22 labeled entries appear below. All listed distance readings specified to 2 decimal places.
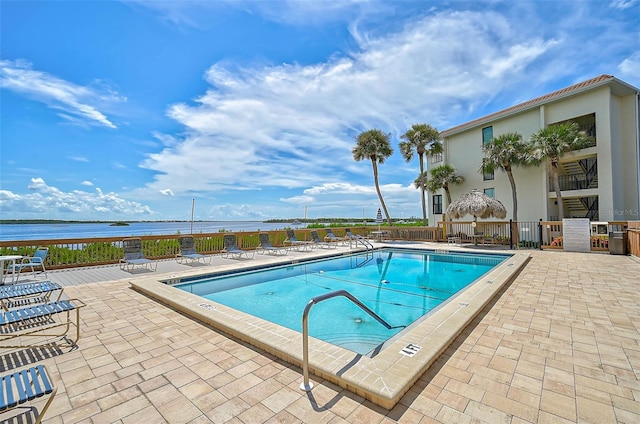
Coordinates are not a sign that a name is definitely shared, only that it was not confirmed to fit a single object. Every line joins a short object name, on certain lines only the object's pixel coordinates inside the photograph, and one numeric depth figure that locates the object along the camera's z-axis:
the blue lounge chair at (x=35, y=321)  2.84
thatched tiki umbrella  12.92
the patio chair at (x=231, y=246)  9.88
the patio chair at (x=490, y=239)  13.25
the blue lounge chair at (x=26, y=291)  3.51
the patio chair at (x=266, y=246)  10.81
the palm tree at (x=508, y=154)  15.83
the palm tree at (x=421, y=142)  21.11
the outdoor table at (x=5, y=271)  5.51
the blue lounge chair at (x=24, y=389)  1.48
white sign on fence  10.38
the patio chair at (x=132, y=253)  7.85
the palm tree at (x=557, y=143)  14.22
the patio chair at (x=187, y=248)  8.93
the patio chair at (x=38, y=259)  6.41
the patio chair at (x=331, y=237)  13.99
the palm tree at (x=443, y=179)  20.00
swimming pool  2.28
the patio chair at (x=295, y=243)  12.61
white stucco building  13.76
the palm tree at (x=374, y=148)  20.50
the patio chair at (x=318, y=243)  13.05
